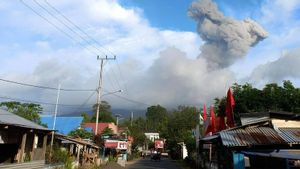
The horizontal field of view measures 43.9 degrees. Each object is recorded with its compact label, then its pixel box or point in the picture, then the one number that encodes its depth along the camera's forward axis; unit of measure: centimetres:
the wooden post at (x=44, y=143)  2371
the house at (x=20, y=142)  1888
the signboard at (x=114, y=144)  4941
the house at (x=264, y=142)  1466
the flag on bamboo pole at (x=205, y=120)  4322
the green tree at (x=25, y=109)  4756
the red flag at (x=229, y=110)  2160
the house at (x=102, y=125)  7294
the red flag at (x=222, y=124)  2806
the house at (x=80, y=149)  3148
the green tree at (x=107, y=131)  5804
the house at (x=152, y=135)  14900
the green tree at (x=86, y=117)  9224
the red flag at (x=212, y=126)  3059
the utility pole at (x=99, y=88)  3978
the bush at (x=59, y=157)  2597
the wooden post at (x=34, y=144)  2232
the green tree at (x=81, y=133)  4269
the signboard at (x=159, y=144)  10819
